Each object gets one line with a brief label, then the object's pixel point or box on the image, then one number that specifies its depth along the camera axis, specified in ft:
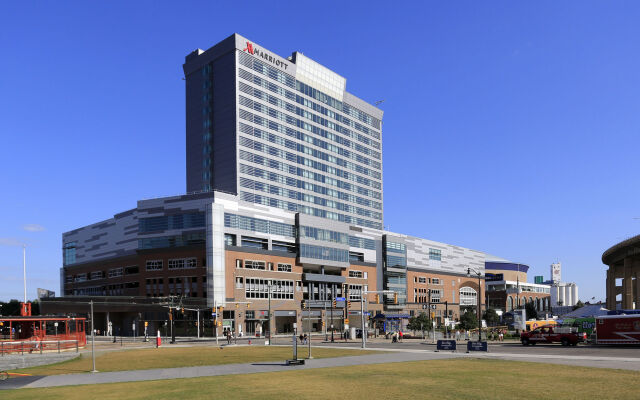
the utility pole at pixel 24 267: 262.75
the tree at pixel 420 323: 367.25
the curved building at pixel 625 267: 392.88
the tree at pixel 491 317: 493.44
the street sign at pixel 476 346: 183.06
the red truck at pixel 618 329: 200.99
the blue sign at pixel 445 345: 196.37
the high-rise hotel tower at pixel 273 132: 427.33
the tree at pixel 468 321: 386.15
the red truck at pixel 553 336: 210.47
